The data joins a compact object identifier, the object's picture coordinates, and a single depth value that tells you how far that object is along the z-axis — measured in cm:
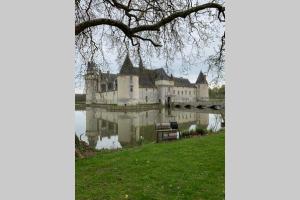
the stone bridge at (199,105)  4490
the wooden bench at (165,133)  1102
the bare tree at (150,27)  746
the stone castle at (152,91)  5225
